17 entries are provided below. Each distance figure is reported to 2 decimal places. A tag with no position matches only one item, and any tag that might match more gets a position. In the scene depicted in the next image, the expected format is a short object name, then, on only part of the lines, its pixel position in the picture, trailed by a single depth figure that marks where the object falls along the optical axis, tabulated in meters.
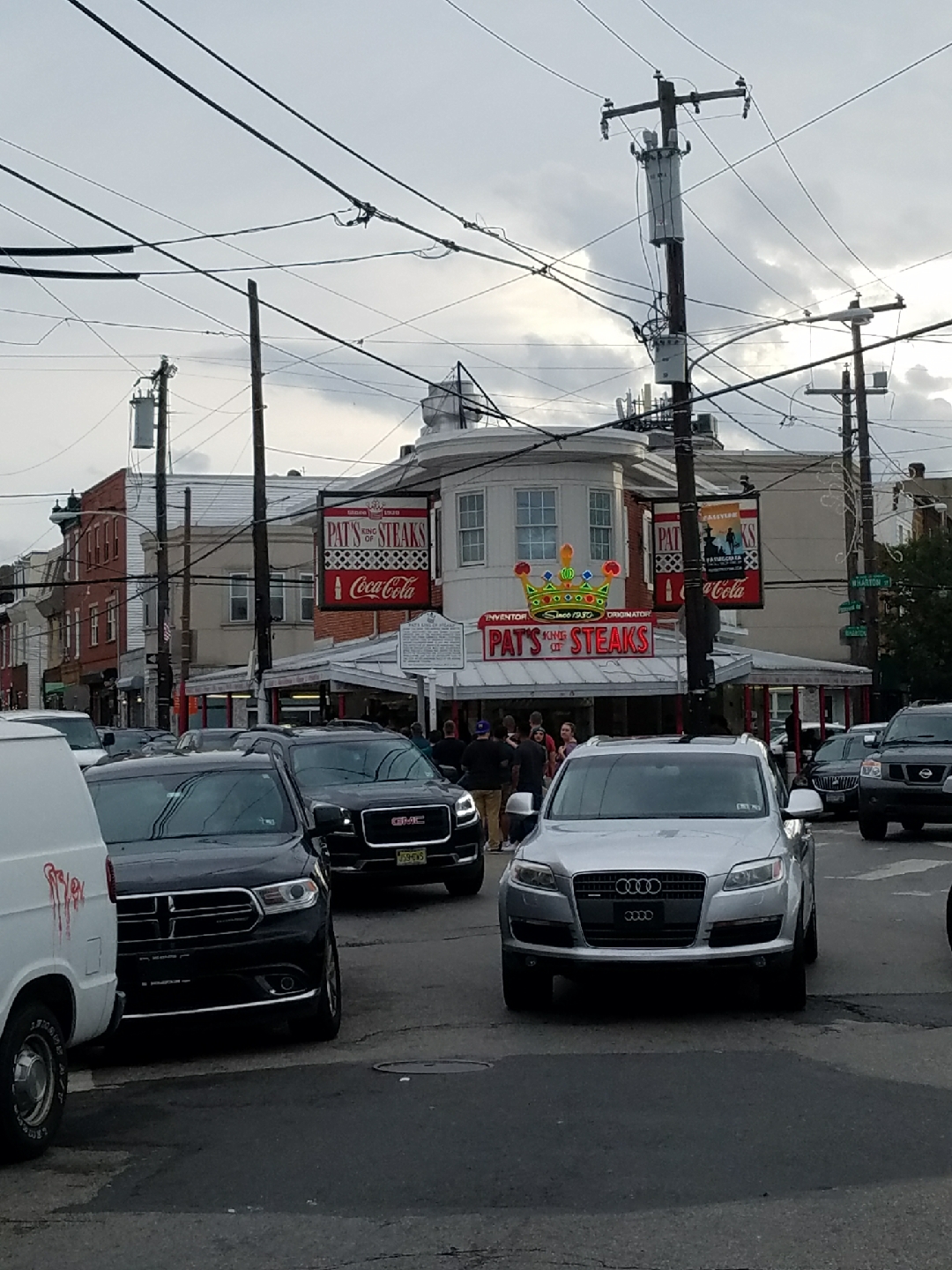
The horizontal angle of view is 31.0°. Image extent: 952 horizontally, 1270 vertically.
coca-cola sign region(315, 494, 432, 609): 37.00
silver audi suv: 10.35
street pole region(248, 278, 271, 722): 34.69
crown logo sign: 34.34
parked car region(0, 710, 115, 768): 25.69
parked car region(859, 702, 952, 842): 24.02
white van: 7.27
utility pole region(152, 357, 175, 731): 44.69
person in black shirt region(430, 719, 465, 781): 24.39
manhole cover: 9.21
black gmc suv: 17.67
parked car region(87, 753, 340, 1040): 9.63
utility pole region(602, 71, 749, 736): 26.75
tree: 55.12
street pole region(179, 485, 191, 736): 44.23
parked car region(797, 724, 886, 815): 29.86
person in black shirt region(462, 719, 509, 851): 23.08
